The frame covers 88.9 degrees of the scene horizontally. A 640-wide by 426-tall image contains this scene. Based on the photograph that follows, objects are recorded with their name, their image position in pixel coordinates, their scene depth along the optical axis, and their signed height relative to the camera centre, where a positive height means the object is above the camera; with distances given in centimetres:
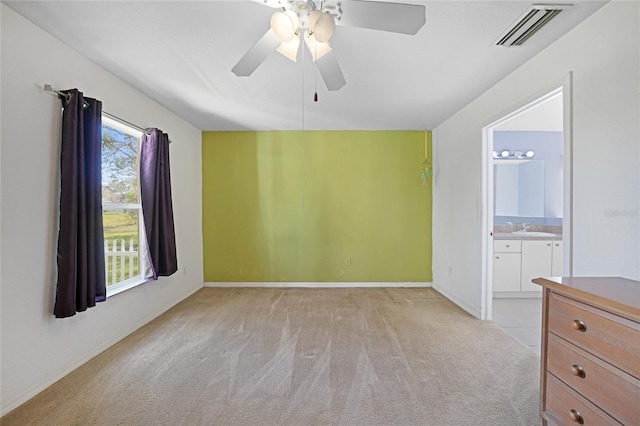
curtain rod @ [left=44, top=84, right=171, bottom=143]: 219 +81
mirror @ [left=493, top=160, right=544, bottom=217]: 492 +31
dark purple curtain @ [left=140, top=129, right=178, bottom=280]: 341 +12
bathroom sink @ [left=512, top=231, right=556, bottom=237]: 442 -36
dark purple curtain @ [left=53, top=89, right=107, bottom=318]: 223 +0
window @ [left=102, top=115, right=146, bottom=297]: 308 +2
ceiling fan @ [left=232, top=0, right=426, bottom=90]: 148 +90
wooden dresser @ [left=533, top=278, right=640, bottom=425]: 123 -61
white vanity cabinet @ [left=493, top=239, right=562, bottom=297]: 429 -71
